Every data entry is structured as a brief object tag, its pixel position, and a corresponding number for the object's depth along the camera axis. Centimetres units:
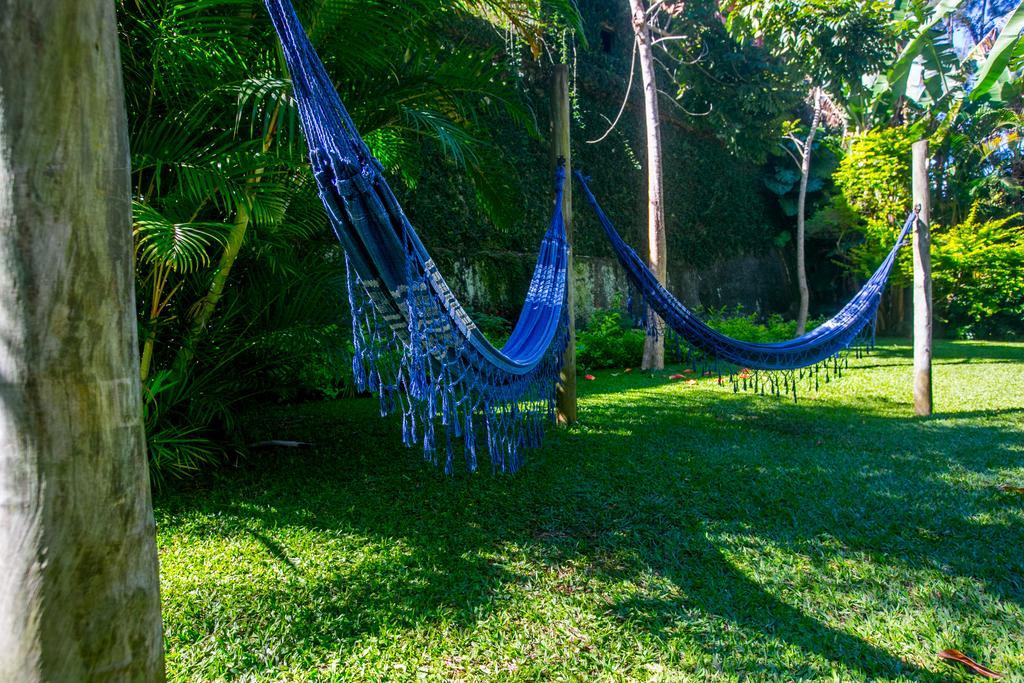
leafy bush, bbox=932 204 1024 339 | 666
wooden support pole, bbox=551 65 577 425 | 310
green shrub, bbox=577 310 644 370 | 605
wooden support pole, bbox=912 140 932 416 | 347
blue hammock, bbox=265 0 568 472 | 143
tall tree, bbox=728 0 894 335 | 509
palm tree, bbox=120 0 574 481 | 203
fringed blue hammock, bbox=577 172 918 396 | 312
